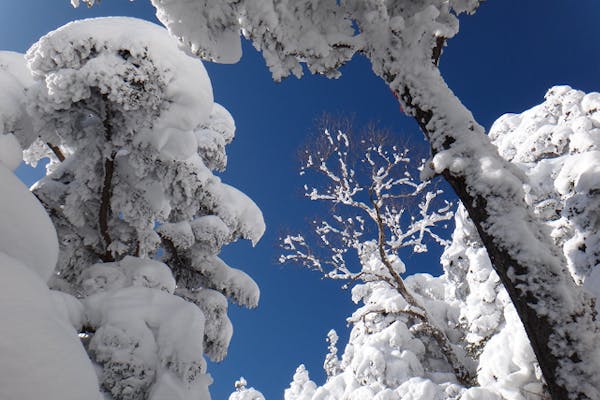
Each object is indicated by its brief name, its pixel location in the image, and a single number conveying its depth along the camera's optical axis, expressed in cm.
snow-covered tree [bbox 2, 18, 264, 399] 436
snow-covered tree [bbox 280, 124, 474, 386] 1071
